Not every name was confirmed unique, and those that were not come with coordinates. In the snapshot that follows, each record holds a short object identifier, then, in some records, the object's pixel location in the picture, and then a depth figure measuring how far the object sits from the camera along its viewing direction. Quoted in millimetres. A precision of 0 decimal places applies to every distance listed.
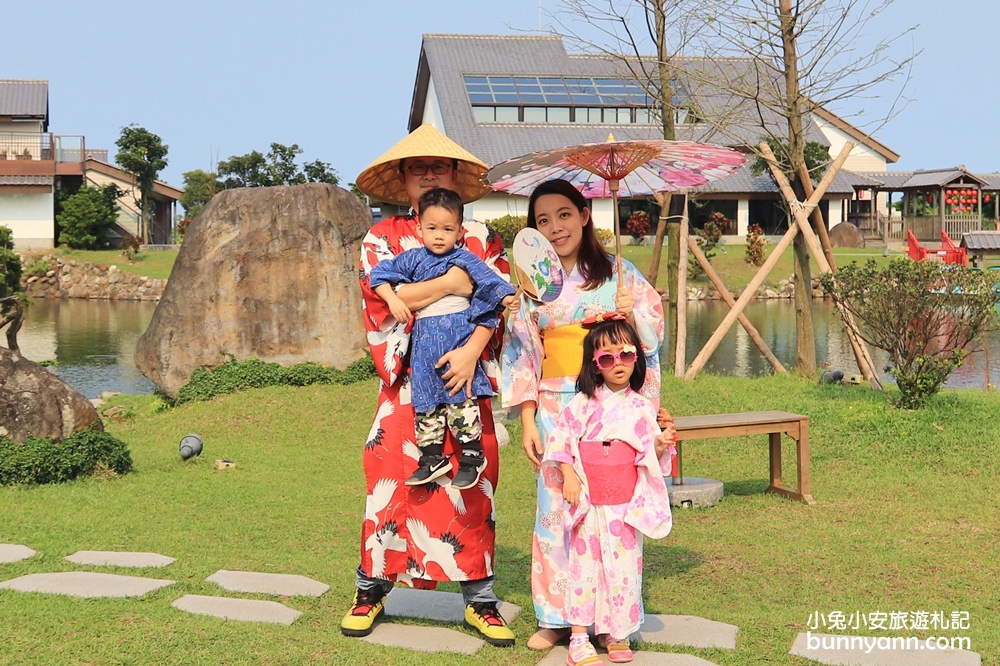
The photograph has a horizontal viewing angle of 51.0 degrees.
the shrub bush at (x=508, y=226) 31356
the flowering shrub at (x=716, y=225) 33938
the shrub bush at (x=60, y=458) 7723
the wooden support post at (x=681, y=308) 11578
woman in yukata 4320
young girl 4141
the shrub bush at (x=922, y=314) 8898
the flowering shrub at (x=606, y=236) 32131
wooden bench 7105
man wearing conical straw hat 4441
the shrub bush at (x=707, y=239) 32219
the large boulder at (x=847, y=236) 38312
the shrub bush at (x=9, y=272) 13289
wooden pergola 37719
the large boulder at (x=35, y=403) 7836
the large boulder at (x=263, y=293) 12391
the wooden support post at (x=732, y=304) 11844
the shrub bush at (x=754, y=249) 32344
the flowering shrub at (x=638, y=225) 35312
